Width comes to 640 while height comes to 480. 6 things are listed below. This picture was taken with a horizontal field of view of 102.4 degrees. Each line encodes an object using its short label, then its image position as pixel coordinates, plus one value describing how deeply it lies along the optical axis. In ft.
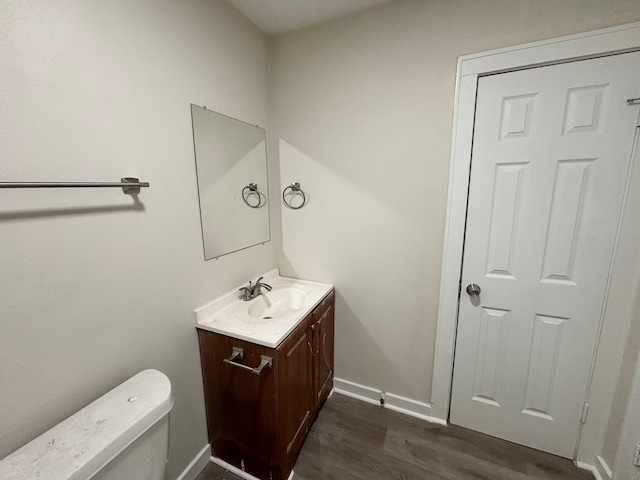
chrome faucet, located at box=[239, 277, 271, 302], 5.32
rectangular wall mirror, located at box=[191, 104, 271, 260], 4.49
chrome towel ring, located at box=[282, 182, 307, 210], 6.07
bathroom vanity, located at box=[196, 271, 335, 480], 4.00
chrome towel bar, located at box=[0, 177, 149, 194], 2.28
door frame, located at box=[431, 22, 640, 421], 3.69
